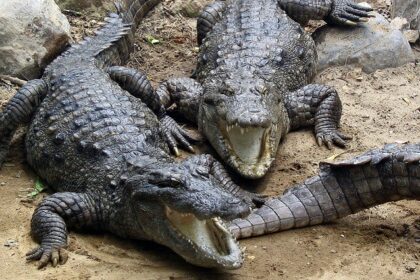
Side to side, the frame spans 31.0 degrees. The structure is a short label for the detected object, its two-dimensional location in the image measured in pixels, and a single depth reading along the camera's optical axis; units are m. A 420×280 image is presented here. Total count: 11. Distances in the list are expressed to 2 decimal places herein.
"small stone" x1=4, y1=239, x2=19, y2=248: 4.54
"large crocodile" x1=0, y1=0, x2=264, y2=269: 4.20
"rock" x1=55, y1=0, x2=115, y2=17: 7.25
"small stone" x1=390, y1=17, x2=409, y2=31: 7.59
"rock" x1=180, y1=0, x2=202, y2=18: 7.99
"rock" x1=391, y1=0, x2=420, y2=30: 7.58
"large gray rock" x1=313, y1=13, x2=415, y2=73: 6.97
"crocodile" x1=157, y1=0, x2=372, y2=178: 5.41
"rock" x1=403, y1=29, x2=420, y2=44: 7.46
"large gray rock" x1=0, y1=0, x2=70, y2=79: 6.02
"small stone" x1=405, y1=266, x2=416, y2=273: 4.27
